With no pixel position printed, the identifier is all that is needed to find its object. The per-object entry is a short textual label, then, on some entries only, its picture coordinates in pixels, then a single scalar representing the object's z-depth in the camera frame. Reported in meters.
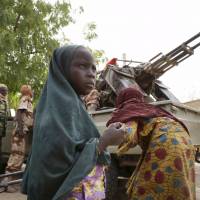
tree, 7.15
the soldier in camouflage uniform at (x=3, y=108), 3.93
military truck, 3.50
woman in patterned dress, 1.81
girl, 0.99
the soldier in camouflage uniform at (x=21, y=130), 3.83
